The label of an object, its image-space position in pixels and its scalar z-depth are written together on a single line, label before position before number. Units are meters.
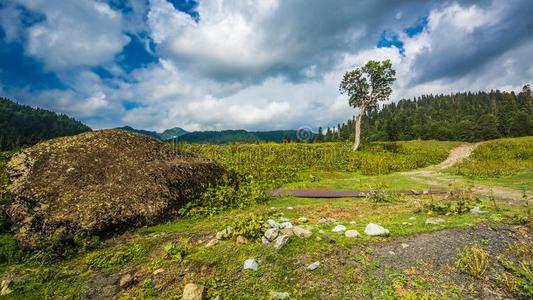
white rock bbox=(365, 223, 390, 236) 5.28
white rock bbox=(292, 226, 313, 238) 5.18
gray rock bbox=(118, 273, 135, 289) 4.41
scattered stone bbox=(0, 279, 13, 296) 4.45
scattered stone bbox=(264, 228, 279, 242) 5.18
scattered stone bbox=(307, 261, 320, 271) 4.23
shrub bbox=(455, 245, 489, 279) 3.92
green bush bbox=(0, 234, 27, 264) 5.81
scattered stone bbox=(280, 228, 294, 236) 5.20
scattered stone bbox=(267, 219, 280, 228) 5.74
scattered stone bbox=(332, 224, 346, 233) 5.62
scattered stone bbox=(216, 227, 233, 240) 5.62
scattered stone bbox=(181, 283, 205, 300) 3.76
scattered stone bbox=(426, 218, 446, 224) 5.93
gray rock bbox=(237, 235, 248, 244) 5.28
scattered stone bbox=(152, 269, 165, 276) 4.64
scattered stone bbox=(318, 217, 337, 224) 6.52
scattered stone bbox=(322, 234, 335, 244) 5.00
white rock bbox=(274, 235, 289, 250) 4.80
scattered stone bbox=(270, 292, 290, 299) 3.70
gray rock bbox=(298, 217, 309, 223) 6.86
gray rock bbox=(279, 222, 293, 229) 5.76
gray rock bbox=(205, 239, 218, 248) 5.36
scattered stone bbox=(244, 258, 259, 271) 4.38
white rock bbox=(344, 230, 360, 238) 5.24
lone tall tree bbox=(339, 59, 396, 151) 32.19
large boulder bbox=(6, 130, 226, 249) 6.46
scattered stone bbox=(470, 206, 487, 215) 6.78
